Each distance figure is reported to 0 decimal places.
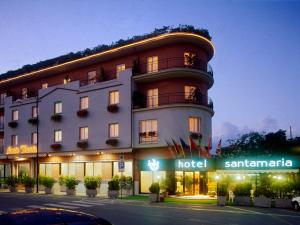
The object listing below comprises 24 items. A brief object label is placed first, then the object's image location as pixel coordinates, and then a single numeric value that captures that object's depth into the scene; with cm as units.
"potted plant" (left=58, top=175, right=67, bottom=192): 2907
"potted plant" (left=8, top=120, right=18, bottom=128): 3754
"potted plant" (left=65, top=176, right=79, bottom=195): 2801
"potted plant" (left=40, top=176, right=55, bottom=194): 2966
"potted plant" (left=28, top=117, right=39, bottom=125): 3498
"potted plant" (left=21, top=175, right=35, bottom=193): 3127
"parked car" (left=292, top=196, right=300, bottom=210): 1800
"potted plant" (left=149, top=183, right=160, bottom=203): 2213
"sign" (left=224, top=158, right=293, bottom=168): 2012
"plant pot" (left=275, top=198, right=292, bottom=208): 1911
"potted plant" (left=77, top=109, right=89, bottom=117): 3066
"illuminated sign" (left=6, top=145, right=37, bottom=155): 3525
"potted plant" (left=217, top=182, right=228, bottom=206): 2002
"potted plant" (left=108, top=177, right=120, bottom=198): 2542
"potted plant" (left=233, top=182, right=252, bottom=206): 2020
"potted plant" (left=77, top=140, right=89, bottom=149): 3037
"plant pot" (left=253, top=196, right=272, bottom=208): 1940
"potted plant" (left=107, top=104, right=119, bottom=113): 2853
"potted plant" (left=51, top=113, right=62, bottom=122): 3275
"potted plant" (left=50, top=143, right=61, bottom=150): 3256
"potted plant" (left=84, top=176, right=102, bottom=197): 2674
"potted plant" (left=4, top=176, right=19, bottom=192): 3279
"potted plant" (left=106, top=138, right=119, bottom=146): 2830
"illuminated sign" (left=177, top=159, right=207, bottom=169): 2385
